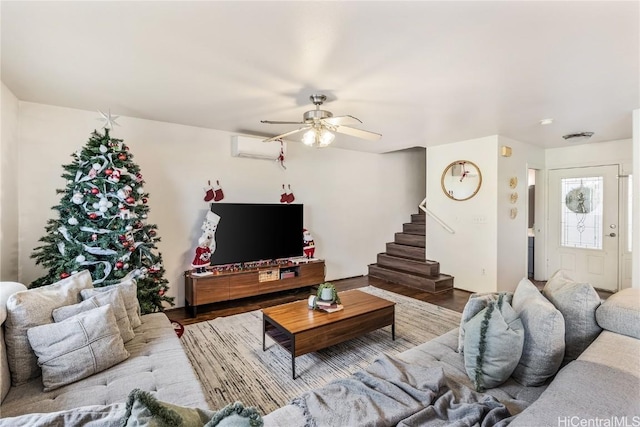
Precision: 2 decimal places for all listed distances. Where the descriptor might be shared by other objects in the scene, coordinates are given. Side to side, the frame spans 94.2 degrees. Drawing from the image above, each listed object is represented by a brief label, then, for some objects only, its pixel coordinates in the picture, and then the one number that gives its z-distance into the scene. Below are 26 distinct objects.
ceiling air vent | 4.14
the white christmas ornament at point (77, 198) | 2.56
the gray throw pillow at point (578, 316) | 1.57
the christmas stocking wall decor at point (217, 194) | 4.05
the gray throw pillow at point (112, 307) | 1.72
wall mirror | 4.62
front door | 4.71
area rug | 2.15
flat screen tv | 3.90
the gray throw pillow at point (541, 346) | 1.41
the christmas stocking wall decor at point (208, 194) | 4.01
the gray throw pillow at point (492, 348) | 1.41
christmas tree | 2.55
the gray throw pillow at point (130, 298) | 2.08
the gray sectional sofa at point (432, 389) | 0.92
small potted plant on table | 2.73
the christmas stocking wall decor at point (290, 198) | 4.63
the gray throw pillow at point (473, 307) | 1.71
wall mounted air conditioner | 4.09
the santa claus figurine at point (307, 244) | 4.62
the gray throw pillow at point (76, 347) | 1.51
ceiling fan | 2.63
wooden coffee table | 2.31
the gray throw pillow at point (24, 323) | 1.50
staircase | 4.77
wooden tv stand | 3.66
